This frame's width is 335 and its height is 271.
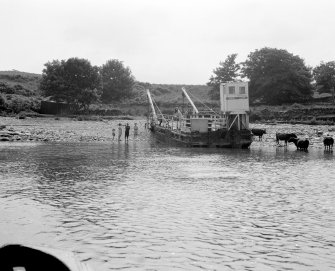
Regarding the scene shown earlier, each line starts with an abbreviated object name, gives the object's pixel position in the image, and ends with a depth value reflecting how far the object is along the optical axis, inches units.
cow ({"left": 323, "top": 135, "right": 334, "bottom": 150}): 1509.6
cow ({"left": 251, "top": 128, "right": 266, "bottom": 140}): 1882.4
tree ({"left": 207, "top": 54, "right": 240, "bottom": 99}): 3885.3
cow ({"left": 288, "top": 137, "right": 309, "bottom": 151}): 1475.6
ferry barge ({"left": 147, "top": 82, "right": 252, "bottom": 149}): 1610.5
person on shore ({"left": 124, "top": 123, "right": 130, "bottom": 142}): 1859.0
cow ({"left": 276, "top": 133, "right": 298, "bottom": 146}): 1646.2
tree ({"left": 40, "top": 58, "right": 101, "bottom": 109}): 3026.6
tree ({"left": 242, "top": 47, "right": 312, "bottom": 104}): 3550.7
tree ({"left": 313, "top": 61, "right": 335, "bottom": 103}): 3885.3
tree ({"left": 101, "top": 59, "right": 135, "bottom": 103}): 4089.6
